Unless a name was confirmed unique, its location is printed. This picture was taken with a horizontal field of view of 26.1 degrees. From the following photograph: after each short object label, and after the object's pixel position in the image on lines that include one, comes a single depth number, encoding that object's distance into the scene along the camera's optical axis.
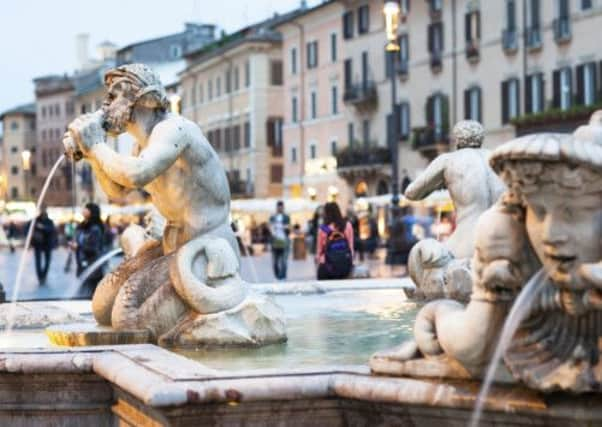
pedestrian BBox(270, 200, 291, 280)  23.88
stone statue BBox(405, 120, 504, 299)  8.61
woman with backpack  14.68
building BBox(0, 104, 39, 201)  140.38
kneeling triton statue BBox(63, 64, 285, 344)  6.49
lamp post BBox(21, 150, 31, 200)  40.88
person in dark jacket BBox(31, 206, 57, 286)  23.02
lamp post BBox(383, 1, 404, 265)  24.56
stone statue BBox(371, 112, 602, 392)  3.98
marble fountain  4.09
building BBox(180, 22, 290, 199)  70.06
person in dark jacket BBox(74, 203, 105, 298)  18.77
